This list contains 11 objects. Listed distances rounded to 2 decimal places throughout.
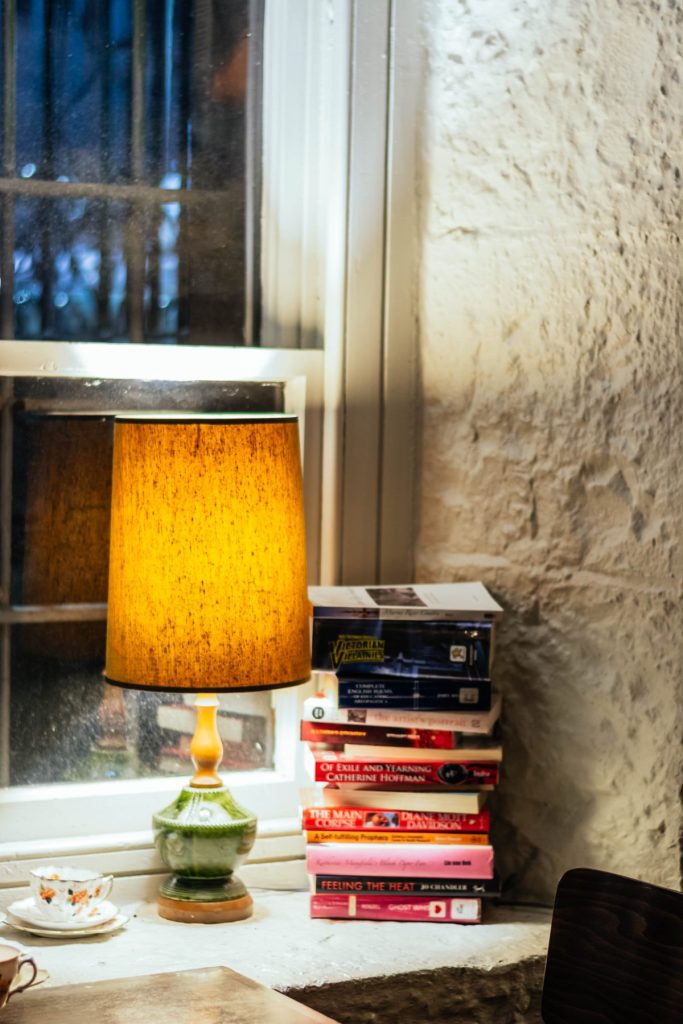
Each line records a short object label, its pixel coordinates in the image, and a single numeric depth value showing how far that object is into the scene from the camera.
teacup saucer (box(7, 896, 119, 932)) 3.26
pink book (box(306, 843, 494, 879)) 3.46
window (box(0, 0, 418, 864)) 3.76
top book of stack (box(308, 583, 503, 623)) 3.47
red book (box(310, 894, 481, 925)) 3.47
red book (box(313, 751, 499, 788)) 3.51
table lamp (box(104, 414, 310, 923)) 3.09
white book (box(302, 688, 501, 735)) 3.48
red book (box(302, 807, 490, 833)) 3.50
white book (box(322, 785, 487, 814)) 3.51
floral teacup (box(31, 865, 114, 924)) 3.26
